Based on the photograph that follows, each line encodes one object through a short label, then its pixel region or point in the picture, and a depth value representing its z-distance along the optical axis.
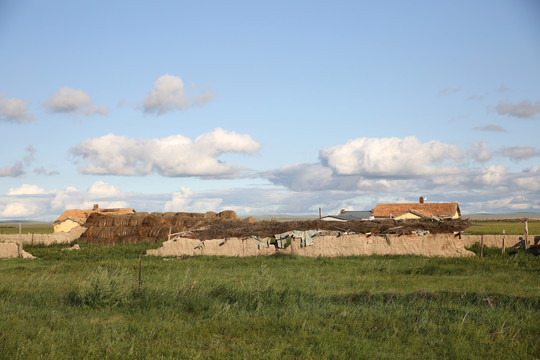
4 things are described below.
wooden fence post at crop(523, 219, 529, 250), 24.81
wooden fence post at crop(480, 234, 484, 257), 24.04
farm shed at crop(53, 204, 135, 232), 58.78
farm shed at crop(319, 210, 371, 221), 60.89
